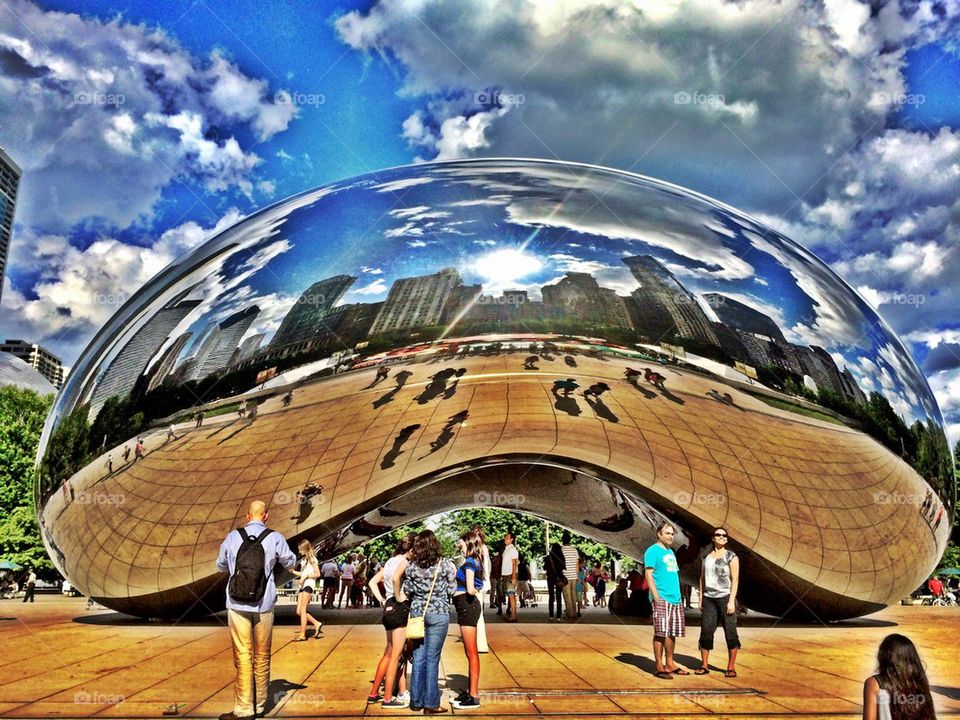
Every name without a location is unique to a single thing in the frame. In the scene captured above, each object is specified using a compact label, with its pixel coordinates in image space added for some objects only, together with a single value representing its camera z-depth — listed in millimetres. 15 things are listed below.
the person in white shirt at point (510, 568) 12203
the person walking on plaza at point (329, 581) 14820
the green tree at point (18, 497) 34406
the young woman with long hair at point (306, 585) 8219
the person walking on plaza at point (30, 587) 23562
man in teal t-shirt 6617
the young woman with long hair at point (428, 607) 5387
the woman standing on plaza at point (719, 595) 6578
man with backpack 5094
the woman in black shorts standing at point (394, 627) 5465
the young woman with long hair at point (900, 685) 3316
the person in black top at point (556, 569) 12914
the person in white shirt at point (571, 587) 13008
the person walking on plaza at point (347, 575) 18198
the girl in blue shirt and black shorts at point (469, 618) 5441
